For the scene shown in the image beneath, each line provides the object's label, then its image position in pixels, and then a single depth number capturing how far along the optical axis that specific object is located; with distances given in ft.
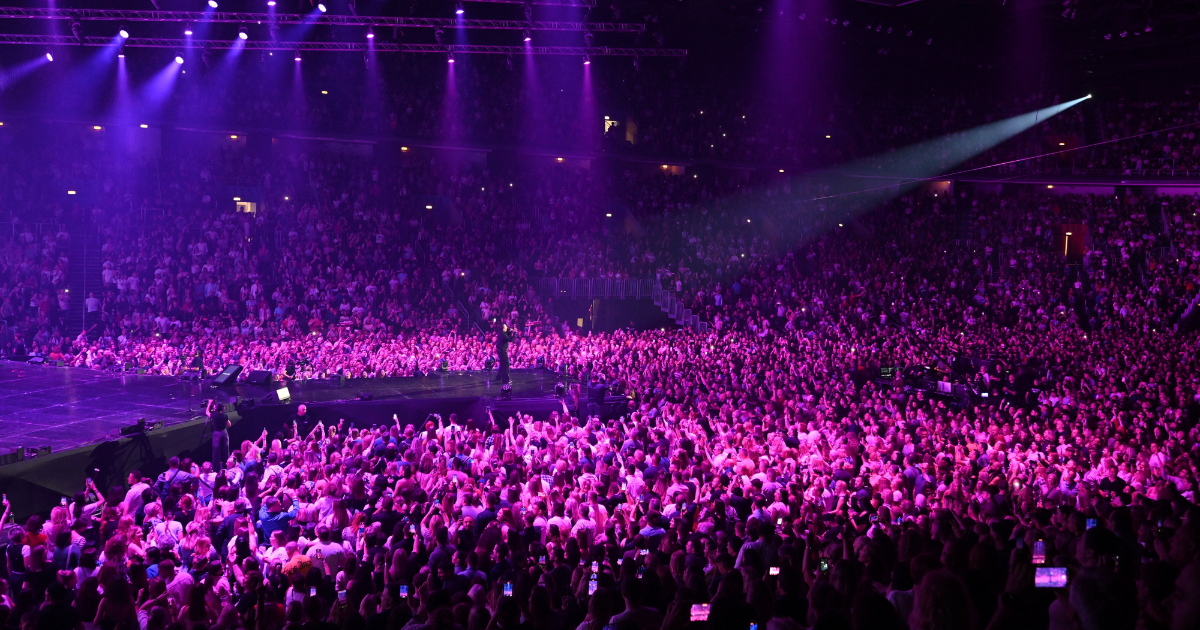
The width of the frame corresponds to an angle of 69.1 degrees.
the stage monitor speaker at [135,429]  37.63
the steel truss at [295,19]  62.03
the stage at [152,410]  35.19
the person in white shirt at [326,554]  21.81
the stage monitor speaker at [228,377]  49.03
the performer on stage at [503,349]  52.16
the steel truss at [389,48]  71.10
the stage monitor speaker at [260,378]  49.32
